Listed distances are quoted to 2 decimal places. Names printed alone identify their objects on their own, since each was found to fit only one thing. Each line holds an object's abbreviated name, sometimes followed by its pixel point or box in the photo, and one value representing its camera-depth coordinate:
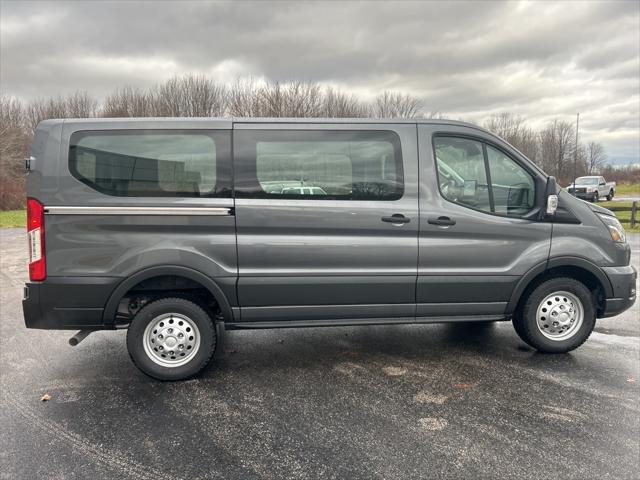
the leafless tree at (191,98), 38.12
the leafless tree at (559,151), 56.25
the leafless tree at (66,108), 40.94
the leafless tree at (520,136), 56.25
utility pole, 55.70
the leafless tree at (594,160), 64.00
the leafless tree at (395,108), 44.72
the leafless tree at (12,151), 26.23
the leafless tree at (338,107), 38.92
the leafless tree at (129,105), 37.53
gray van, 3.56
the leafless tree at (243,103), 37.19
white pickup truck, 33.38
